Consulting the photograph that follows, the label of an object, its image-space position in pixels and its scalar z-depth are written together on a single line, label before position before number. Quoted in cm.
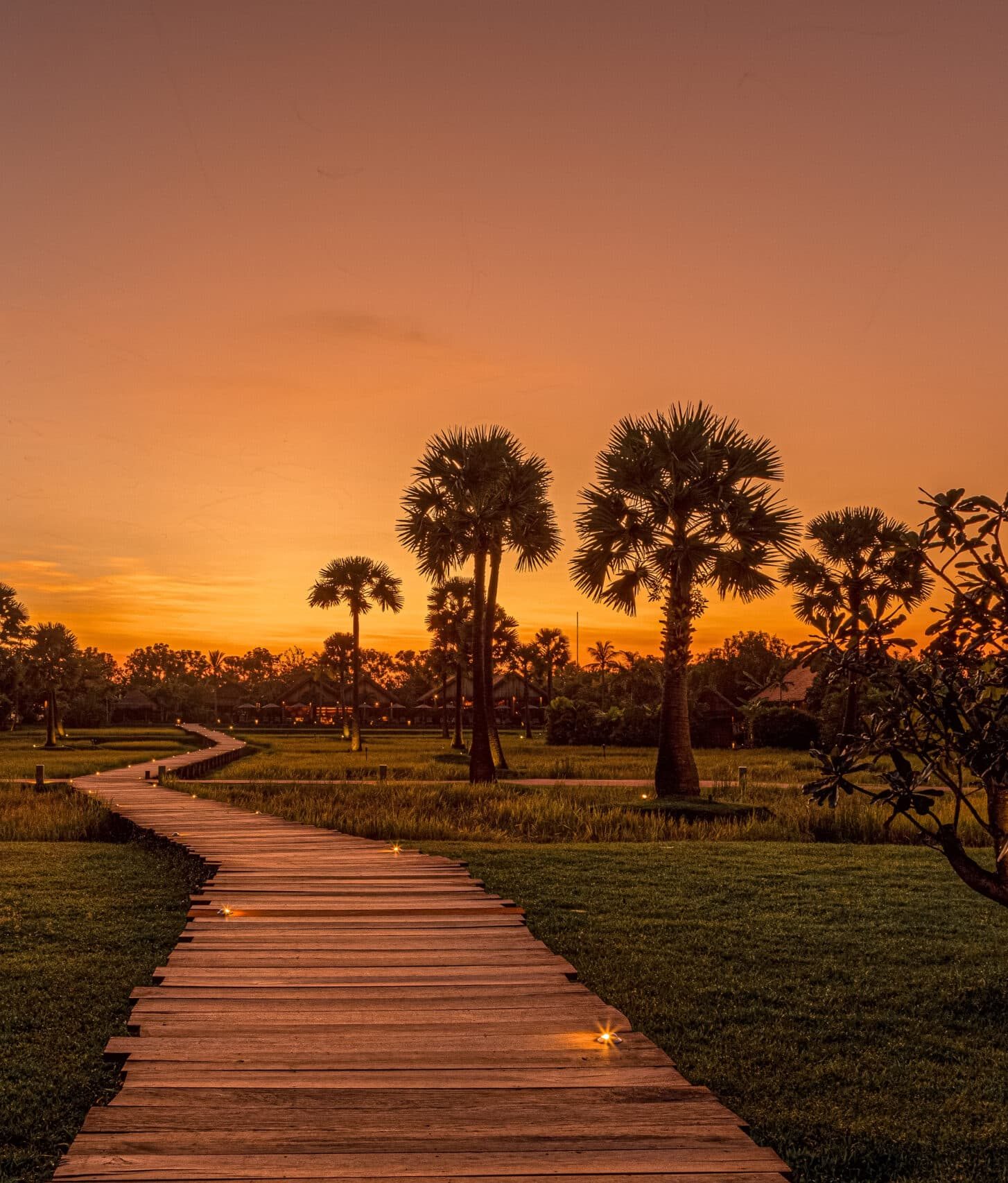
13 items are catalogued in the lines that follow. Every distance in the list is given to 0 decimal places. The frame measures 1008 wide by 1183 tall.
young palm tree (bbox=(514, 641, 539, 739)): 7988
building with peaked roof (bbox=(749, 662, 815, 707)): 6191
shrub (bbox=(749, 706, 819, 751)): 5075
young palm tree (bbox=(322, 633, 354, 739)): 8412
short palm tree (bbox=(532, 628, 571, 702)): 8300
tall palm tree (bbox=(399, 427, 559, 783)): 2992
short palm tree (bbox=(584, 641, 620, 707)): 11662
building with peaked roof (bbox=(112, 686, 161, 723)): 10525
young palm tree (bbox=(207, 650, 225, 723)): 16809
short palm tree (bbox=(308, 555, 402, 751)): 5919
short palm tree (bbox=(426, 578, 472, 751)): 5372
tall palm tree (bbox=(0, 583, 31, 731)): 6203
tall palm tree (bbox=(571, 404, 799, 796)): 2373
